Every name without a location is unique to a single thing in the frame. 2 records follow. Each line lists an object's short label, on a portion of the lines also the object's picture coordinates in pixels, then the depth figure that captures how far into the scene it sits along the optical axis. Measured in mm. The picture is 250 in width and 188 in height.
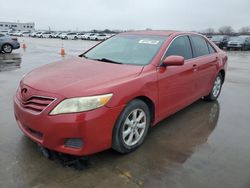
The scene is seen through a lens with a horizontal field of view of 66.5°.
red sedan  2097
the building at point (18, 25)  88337
